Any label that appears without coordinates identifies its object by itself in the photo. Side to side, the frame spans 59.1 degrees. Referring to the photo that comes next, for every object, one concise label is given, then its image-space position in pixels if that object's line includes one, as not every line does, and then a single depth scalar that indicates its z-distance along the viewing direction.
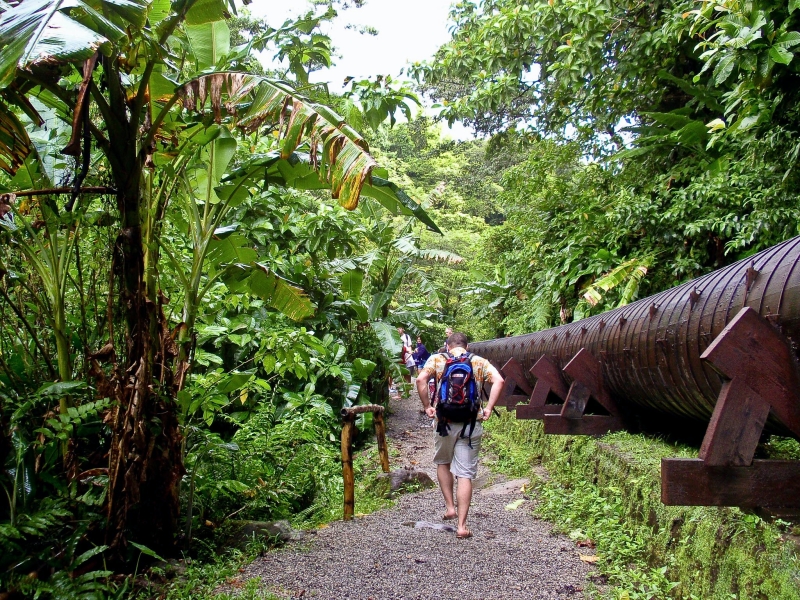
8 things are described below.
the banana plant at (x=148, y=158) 4.40
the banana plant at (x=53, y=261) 4.70
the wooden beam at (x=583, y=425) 6.05
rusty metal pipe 3.37
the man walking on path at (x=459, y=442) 5.71
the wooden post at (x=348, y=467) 6.35
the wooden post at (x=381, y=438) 7.92
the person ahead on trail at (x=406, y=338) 19.38
